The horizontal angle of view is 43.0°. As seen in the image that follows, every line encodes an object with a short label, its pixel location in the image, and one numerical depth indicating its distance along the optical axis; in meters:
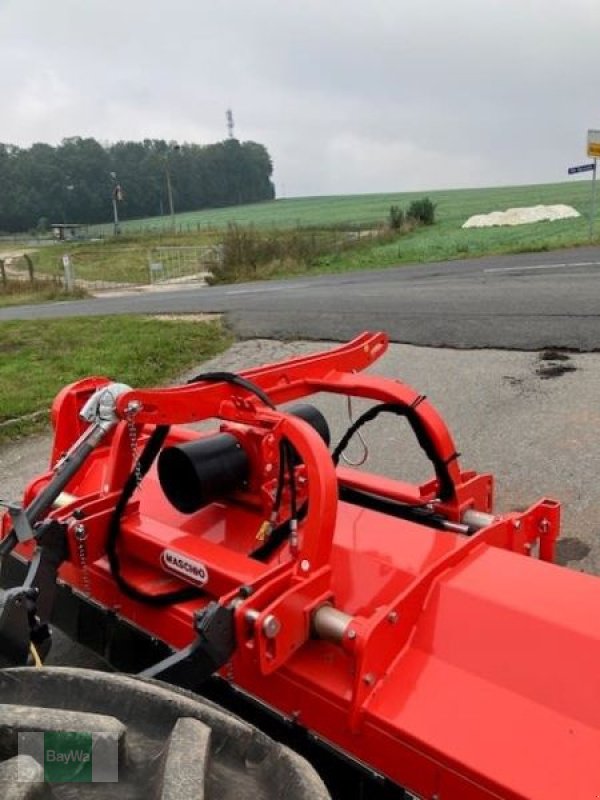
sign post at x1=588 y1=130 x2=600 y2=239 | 19.27
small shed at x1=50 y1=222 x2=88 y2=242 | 71.59
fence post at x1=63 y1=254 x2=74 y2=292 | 25.78
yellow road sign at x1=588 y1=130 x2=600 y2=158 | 19.27
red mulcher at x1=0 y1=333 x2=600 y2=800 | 1.90
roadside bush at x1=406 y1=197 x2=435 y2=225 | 37.16
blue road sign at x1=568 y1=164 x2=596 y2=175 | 19.55
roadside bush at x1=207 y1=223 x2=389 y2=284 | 24.72
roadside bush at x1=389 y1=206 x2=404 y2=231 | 34.94
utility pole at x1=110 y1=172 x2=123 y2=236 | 61.75
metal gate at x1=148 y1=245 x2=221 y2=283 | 36.16
